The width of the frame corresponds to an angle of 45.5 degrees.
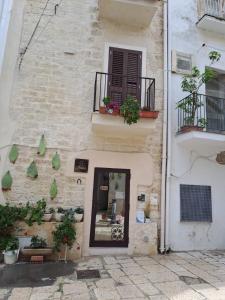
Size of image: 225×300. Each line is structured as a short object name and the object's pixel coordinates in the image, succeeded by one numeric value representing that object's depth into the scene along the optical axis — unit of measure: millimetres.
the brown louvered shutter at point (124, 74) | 7315
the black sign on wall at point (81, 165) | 6789
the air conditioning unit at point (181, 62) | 7871
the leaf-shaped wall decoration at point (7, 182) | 6289
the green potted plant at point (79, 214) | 6254
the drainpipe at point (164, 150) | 6901
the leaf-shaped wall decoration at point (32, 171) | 6477
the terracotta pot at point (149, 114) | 6578
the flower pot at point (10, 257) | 5562
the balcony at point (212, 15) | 8117
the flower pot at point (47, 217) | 6116
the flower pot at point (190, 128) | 6941
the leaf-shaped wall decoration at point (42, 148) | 6621
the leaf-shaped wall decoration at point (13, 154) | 6445
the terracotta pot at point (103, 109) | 6453
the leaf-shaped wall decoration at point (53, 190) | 6504
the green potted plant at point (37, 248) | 5715
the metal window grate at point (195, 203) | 7250
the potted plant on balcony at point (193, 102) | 7121
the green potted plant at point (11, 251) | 5566
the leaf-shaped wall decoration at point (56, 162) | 6652
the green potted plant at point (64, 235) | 5824
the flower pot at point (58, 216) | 6166
